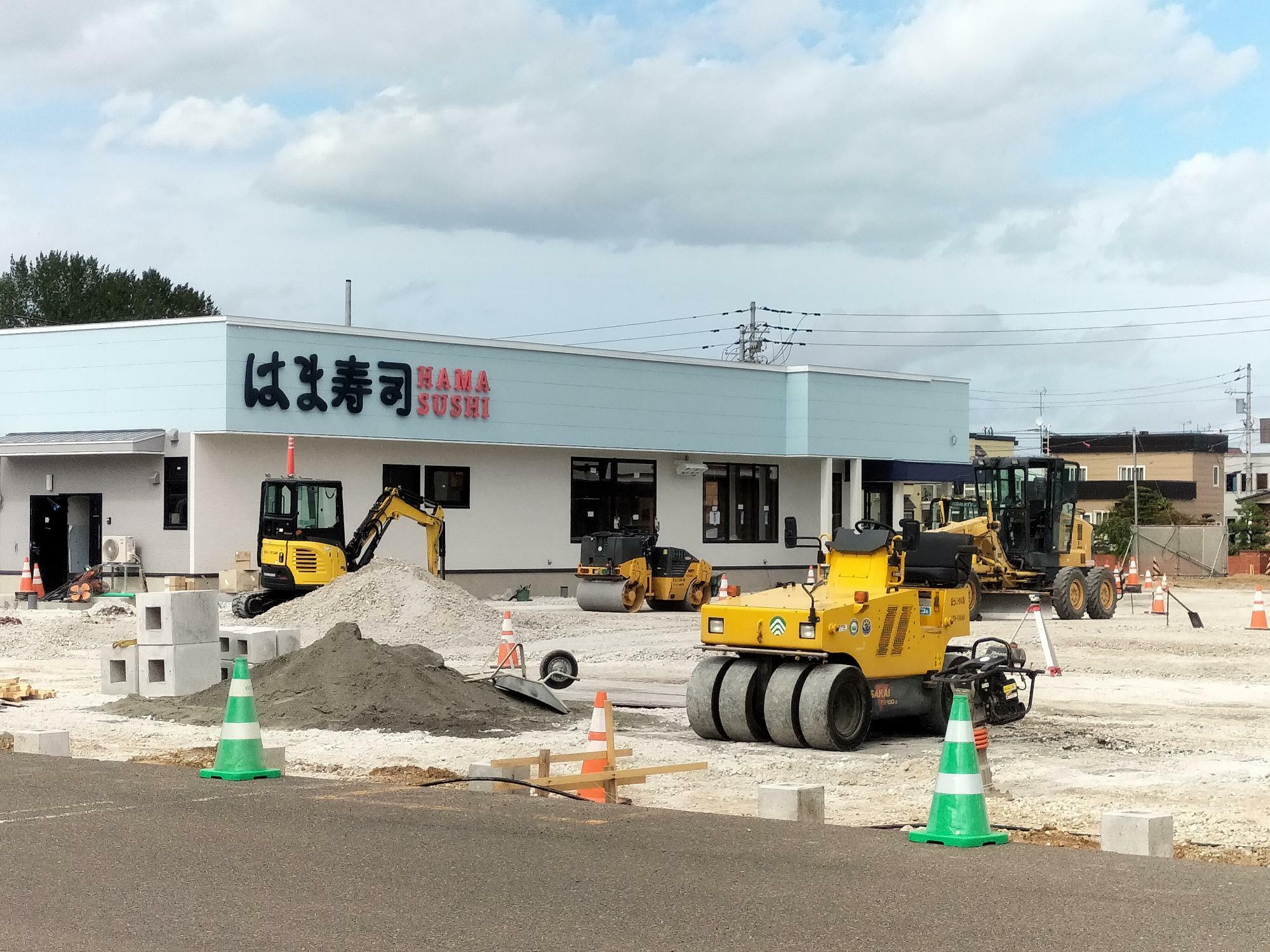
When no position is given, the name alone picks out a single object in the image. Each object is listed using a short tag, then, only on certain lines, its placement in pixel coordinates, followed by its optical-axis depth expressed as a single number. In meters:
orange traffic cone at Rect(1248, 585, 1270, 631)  31.53
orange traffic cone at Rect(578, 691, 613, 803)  11.95
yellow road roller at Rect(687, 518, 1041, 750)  15.02
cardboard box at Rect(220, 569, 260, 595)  35.22
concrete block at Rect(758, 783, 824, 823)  10.44
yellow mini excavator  31.77
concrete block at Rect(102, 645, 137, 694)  19.16
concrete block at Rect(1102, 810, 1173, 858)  9.36
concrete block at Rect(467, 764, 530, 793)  11.62
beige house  99.31
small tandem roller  35.22
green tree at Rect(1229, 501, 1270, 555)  74.69
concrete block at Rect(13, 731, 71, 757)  14.16
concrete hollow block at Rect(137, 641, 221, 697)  18.67
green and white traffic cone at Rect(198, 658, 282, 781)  11.95
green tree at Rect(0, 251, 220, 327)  79.31
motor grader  33.16
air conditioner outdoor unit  36.31
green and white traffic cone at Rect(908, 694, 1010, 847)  9.12
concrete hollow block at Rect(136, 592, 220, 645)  18.80
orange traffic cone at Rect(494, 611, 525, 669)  20.81
